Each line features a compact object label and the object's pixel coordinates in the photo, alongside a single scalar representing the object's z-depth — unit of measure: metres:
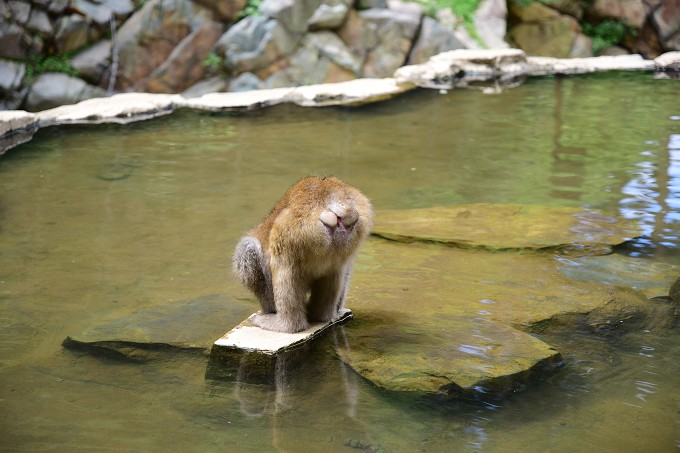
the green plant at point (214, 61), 14.42
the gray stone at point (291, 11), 14.35
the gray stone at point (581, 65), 14.86
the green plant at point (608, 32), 17.45
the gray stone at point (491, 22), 16.08
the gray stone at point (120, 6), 14.84
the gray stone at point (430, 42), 15.16
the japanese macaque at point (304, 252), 4.14
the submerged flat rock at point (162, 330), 4.76
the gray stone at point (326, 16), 14.70
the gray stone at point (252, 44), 14.23
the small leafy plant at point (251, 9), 14.54
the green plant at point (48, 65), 13.91
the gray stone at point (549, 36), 17.22
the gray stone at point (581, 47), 17.19
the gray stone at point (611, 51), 17.41
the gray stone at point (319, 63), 14.38
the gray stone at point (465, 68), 13.68
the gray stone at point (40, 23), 14.13
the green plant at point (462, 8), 15.74
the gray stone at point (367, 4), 15.24
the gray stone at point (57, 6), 14.31
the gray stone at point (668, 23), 17.44
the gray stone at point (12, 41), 13.70
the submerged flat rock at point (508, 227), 6.32
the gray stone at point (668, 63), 14.73
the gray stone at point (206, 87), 14.16
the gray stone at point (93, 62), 14.40
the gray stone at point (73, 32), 14.43
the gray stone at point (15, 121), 10.08
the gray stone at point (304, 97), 12.04
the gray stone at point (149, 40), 14.56
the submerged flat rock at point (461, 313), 4.18
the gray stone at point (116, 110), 11.05
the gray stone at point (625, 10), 17.53
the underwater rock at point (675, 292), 5.21
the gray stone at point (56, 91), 13.73
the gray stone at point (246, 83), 14.11
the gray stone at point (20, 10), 13.88
